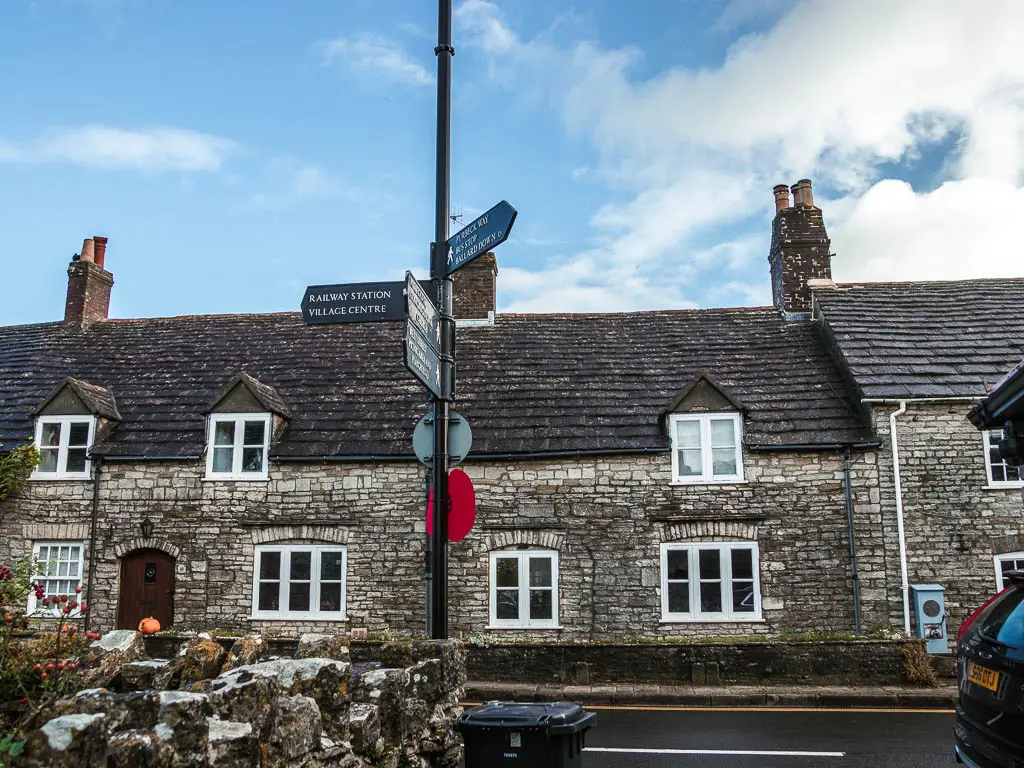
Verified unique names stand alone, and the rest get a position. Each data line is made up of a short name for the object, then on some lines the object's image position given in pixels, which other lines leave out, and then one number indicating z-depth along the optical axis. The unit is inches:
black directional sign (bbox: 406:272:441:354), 282.8
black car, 199.3
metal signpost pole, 294.8
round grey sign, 309.1
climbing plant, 647.8
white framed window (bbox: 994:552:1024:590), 581.0
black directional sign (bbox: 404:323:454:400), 274.2
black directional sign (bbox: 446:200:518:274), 301.9
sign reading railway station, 298.0
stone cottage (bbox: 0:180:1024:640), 593.6
